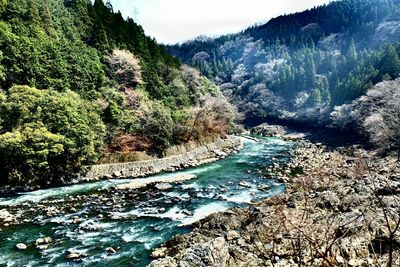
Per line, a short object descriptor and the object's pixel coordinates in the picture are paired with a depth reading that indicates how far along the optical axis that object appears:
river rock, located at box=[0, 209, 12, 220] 18.39
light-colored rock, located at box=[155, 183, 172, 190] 24.55
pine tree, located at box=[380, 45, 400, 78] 53.65
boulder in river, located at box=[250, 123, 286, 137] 66.66
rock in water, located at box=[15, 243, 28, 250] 14.37
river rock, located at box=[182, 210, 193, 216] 18.59
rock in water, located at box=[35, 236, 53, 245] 14.92
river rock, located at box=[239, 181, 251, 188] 24.50
